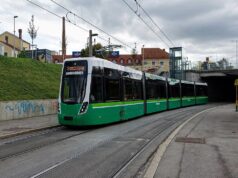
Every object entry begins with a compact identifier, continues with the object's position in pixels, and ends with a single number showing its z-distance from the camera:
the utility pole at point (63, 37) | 35.02
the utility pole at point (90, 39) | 26.33
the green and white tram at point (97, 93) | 16.30
